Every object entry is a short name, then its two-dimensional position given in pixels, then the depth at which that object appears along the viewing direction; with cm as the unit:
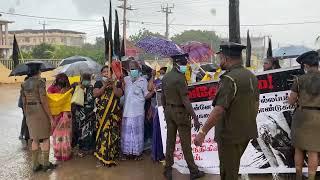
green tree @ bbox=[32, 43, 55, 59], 3474
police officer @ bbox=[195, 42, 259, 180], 295
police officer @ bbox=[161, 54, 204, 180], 436
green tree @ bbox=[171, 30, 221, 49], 5941
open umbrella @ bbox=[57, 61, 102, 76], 601
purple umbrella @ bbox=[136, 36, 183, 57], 550
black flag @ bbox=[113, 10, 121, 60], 518
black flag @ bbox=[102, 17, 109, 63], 511
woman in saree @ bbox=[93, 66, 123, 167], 520
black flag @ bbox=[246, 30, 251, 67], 691
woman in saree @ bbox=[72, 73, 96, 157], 566
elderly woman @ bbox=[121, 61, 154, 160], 534
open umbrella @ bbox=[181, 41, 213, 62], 691
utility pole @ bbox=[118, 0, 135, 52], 3265
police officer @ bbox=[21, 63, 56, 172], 488
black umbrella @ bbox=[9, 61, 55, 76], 559
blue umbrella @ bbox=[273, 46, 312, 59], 715
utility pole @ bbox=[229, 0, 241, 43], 767
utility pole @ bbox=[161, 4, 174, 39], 4643
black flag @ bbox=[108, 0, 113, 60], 509
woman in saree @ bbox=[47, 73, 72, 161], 545
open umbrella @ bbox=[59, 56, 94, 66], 723
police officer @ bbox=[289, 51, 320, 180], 379
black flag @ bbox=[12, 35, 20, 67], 613
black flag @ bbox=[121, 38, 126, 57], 602
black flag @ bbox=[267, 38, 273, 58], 634
